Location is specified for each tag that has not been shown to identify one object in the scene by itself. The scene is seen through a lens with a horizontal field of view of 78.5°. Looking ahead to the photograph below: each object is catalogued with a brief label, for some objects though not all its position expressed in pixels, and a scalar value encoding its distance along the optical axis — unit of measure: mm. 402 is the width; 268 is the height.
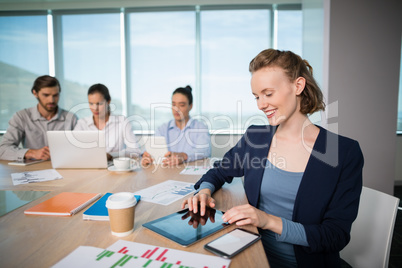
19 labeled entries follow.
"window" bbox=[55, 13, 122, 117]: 4000
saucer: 1575
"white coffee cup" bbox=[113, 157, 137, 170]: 1557
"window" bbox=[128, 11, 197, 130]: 3951
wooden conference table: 639
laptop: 1577
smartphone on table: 648
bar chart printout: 602
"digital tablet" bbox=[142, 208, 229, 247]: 724
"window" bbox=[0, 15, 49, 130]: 4008
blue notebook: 856
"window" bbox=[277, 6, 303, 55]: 3859
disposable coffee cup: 710
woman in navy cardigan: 837
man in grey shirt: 2416
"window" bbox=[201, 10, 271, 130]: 3889
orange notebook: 908
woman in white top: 2441
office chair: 897
